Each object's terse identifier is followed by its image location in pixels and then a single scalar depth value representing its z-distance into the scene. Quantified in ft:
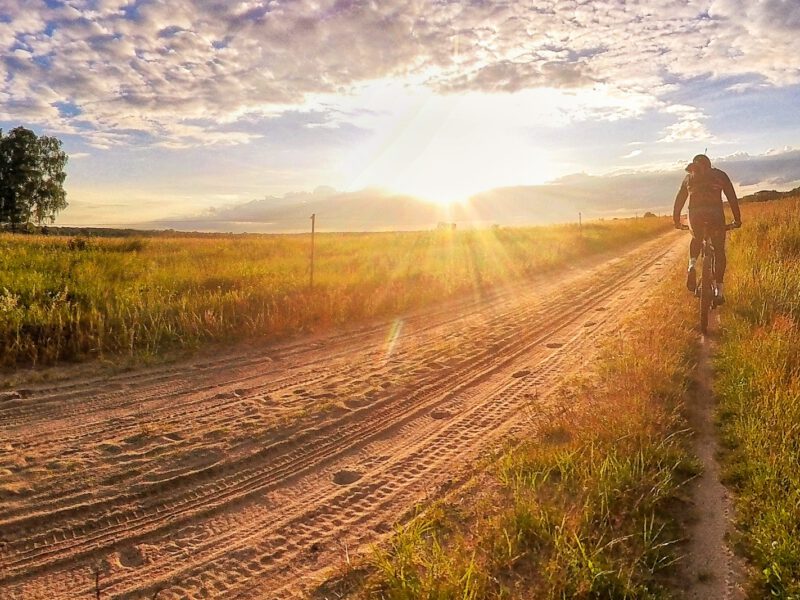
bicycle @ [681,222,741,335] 23.50
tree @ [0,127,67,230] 153.38
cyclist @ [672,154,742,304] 24.62
